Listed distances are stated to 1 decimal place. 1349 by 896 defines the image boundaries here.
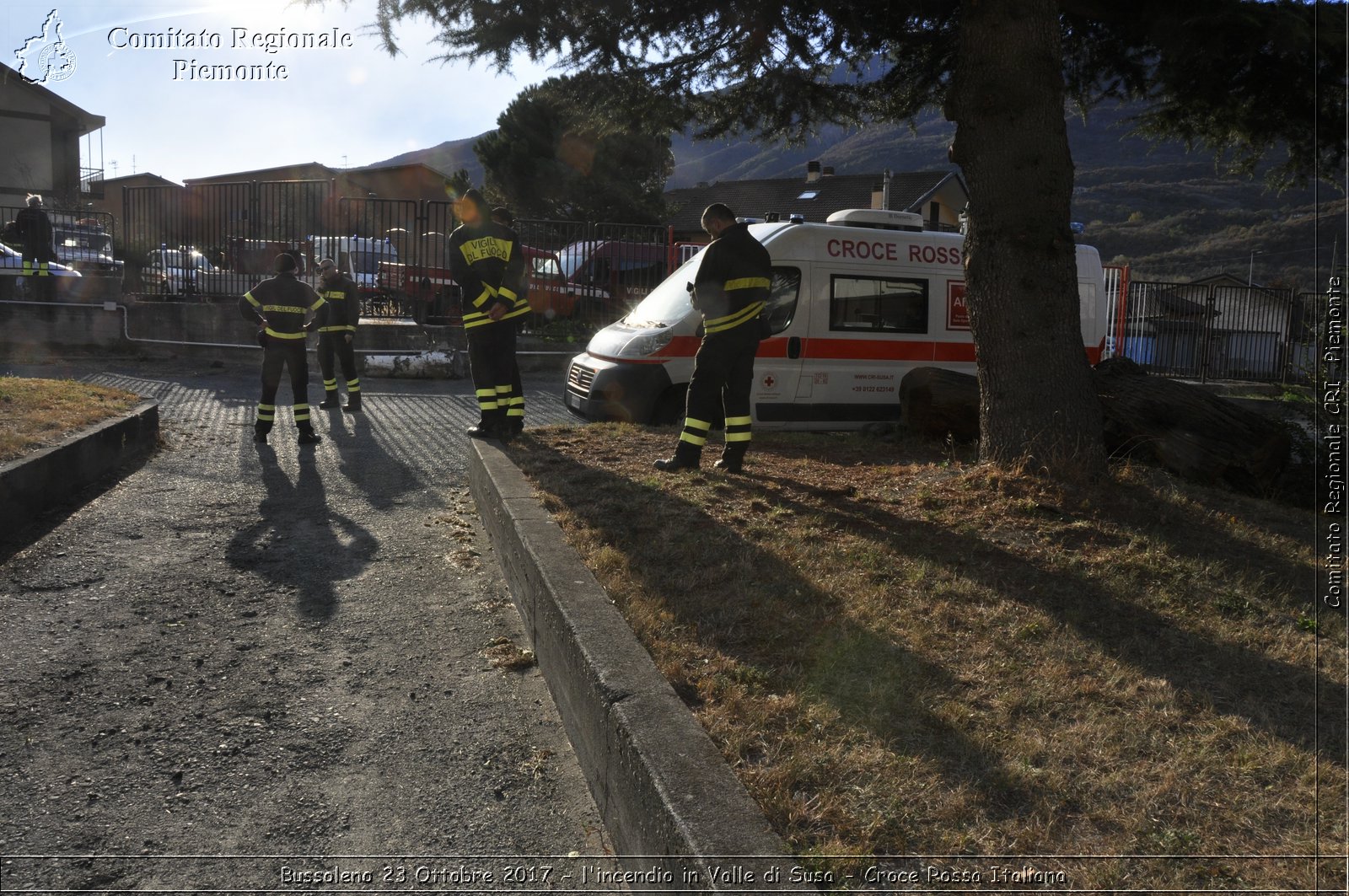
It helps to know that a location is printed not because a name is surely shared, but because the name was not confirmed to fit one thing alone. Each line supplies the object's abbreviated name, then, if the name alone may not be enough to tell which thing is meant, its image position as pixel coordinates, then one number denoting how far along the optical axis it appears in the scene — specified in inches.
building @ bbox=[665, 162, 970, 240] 1747.0
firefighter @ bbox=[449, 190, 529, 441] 341.1
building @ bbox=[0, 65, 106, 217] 1518.2
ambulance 396.8
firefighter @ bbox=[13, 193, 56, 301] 723.4
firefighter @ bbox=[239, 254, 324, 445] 387.2
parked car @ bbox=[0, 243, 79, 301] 698.8
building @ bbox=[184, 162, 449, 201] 2014.0
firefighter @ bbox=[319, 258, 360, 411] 479.8
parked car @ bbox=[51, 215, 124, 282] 786.4
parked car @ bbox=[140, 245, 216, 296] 737.6
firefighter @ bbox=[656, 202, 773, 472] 285.4
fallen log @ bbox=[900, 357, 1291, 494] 287.6
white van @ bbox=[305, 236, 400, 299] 743.7
